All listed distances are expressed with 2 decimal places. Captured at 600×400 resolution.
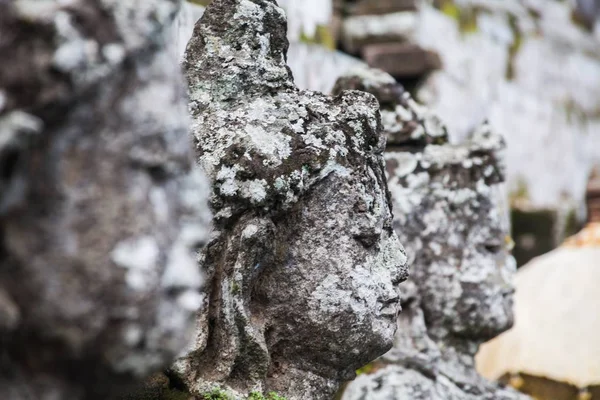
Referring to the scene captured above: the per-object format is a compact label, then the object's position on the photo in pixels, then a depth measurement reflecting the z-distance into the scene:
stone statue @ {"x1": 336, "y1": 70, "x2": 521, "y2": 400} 2.35
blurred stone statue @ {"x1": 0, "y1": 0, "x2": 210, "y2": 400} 1.64
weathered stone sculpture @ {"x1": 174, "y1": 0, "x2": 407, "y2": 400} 1.94
